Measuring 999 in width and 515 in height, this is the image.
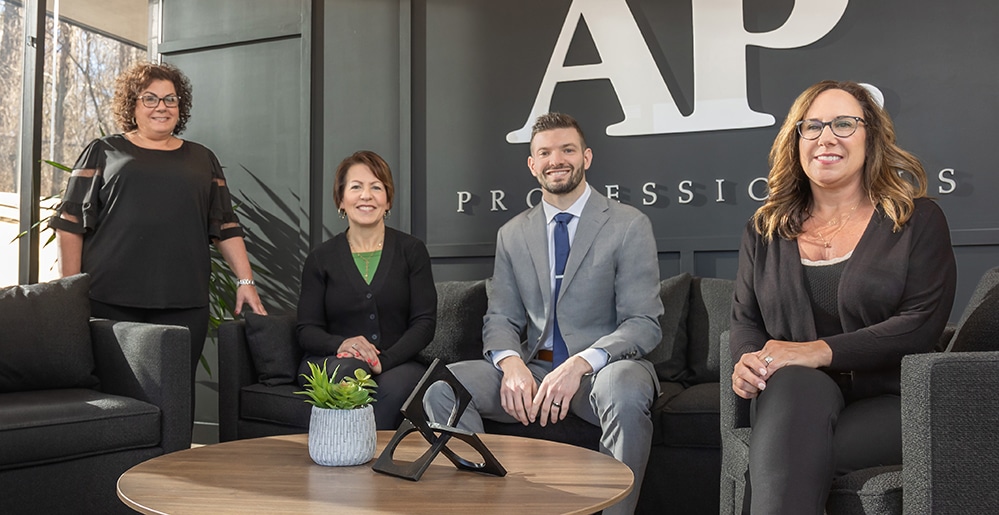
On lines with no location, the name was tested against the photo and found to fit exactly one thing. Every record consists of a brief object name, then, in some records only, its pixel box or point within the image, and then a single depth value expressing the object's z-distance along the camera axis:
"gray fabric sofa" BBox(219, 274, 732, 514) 2.62
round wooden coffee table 1.47
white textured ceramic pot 1.80
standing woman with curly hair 3.07
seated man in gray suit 2.48
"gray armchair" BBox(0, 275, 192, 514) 2.35
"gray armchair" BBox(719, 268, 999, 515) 1.40
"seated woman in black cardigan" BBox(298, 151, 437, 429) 3.01
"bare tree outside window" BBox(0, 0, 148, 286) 3.91
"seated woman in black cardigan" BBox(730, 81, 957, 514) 1.67
